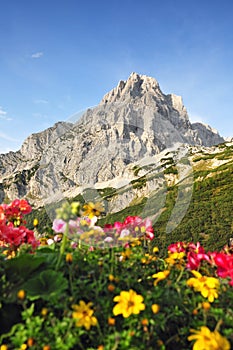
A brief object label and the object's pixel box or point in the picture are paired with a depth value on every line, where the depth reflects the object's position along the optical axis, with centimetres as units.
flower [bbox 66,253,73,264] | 195
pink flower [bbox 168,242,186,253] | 297
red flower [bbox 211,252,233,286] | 224
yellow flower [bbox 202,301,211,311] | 179
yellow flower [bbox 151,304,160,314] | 169
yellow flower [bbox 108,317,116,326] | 165
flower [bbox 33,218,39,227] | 289
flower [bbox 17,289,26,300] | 164
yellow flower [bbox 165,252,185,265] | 264
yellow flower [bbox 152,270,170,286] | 210
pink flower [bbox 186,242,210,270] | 248
